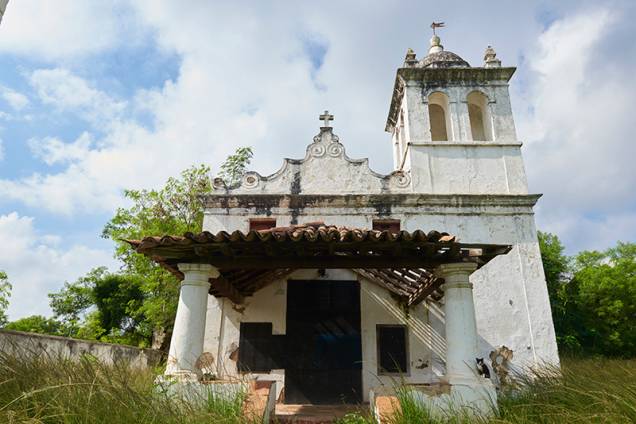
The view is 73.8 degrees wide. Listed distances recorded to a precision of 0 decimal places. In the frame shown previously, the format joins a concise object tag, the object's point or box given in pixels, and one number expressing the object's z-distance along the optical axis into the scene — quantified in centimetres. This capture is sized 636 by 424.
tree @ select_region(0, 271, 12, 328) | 1782
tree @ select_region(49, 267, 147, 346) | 2256
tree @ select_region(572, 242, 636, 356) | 2244
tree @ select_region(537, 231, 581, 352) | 2095
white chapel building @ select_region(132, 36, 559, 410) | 1005
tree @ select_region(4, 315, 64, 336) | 3010
